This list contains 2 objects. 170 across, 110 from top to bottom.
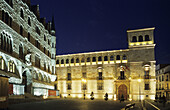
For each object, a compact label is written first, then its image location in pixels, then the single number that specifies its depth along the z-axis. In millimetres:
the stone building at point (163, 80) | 39027
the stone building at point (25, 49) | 18597
